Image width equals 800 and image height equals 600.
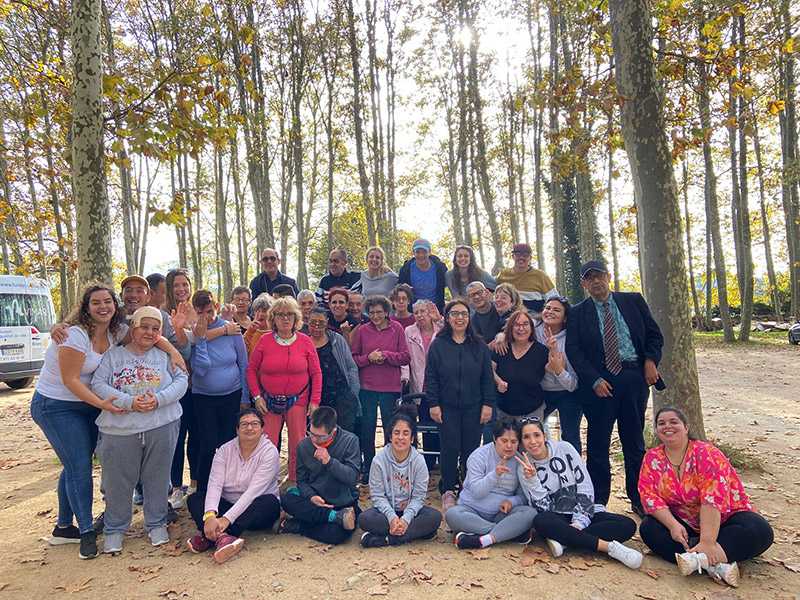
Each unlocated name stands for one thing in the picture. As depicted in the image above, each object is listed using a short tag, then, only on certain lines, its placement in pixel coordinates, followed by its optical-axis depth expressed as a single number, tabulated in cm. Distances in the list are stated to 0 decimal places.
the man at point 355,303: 594
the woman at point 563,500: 369
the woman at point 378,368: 536
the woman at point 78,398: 375
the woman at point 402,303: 584
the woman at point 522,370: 475
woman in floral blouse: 340
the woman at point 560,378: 458
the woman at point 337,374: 516
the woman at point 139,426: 384
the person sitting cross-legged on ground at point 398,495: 397
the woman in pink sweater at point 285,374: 475
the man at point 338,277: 668
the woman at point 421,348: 553
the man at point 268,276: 670
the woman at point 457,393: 474
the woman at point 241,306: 557
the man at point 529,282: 614
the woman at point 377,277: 682
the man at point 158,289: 511
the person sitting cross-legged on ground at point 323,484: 411
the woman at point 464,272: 626
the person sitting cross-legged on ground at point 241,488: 399
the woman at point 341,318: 570
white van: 1285
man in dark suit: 439
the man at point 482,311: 562
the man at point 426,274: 658
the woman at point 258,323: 525
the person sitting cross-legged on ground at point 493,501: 388
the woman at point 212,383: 473
